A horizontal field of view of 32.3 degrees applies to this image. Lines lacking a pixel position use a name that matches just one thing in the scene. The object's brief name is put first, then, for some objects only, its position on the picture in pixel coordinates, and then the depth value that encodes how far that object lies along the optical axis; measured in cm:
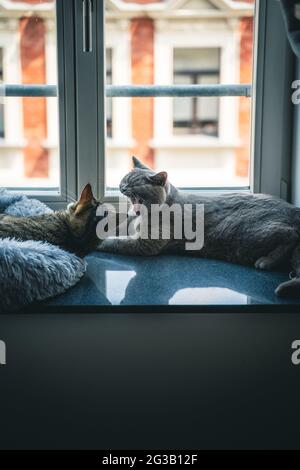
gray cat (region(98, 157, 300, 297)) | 130
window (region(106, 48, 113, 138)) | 159
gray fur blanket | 107
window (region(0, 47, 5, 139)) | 167
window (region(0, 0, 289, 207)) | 156
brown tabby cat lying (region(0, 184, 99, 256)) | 132
